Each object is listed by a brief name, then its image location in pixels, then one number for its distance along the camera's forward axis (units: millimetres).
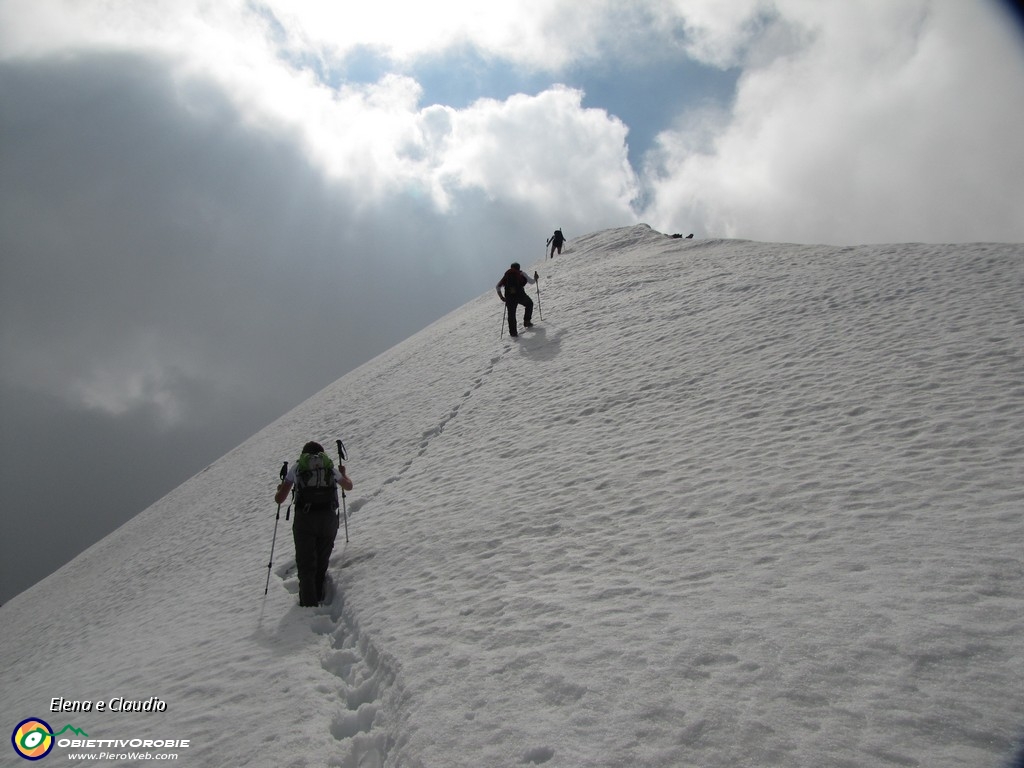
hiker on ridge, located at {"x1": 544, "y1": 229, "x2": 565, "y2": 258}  36219
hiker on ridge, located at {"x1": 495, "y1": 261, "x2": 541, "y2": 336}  18172
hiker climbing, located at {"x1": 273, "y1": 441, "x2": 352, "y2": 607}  7434
